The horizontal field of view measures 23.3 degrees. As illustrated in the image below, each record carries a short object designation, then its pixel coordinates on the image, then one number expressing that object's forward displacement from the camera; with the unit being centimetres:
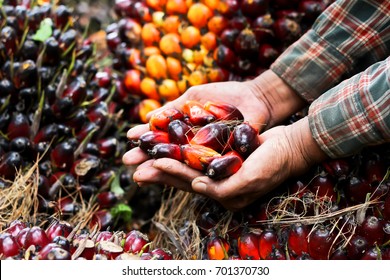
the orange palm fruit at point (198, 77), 133
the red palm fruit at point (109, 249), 92
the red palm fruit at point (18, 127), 118
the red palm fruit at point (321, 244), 95
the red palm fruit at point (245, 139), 100
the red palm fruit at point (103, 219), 118
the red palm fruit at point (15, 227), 95
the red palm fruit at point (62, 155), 118
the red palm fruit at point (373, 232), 95
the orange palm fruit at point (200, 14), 134
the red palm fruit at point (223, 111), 105
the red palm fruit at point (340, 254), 95
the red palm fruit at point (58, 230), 94
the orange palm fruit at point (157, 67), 137
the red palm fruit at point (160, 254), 93
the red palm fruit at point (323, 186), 101
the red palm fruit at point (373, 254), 93
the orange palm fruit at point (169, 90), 136
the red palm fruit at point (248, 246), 98
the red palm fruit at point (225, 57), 131
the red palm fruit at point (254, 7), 128
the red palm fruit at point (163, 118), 105
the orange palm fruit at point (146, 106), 137
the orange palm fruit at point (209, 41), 134
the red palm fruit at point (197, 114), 105
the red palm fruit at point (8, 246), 90
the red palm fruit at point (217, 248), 99
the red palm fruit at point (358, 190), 100
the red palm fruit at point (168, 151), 101
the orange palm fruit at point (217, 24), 133
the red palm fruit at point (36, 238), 91
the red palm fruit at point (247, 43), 128
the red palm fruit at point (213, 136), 100
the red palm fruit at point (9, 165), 114
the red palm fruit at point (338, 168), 102
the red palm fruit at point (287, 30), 127
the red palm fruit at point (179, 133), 102
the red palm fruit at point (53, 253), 87
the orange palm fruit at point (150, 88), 137
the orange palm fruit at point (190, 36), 135
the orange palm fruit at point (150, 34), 139
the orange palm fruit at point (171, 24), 137
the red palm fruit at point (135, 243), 95
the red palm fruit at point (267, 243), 97
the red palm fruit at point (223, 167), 97
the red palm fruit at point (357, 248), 95
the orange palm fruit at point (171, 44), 136
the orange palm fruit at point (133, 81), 139
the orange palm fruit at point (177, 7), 137
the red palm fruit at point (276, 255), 96
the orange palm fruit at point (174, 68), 136
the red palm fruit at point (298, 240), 96
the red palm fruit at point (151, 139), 103
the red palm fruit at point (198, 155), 99
